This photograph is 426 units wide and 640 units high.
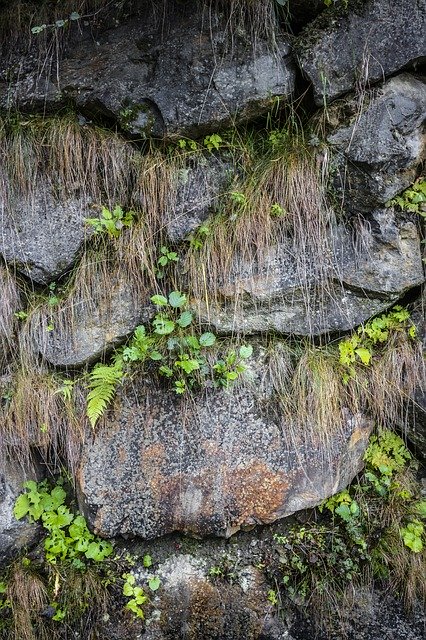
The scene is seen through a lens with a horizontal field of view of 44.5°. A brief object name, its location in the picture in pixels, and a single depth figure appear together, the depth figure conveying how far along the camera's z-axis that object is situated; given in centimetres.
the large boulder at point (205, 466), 268
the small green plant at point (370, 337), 280
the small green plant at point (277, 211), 279
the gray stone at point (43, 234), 289
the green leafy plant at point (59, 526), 273
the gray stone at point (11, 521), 278
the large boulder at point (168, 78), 279
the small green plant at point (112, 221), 283
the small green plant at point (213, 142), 290
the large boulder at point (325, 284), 279
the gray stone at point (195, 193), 286
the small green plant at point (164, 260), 283
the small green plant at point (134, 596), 265
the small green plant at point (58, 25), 280
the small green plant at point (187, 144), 290
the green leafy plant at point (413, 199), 280
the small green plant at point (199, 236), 283
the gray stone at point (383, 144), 269
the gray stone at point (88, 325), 282
